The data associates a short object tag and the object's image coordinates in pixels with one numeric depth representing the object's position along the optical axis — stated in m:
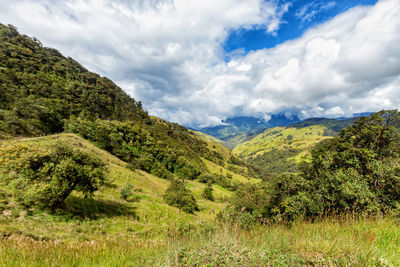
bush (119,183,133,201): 23.72
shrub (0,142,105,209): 12.47
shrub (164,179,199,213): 33.09
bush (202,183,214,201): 56.28
